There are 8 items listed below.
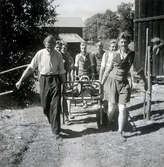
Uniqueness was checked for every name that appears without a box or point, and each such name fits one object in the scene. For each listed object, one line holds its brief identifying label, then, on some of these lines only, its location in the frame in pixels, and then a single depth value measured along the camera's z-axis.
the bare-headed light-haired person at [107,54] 5.82
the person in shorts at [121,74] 4.88
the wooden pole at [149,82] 5.75
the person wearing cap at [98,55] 7.58
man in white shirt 4.91
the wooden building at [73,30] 35.69
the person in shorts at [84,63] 7.38
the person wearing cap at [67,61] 6.63
